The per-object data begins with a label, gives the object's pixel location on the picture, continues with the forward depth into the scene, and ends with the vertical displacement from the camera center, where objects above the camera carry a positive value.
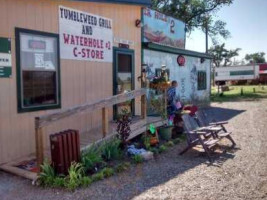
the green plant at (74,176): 3.71 -1.60
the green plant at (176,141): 6.39 -1.64
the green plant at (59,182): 3.76 -1.67
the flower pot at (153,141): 5.92 -1.52
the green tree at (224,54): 57.09 +8.28
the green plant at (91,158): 4.26 -1.46
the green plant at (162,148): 5.62 -1.65
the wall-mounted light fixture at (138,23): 7.38 +2.13
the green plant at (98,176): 4.00 -1.68
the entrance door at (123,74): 6.72 +0.36
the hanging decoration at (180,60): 10.12 +1.17
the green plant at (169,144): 6.09 -1.64
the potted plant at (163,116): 6.61 -0.96
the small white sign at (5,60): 4.34 +0.52
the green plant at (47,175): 3.81 -1.57
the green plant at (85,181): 3.80 -1.68
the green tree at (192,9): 20.93 +7.40
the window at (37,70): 4.62 +0.35
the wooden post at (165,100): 6.76 -0.46
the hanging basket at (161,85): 6.81 +0.00
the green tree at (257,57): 76.79 +10.64
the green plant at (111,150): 4.89 -1.46
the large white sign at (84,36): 5.38 +1.33
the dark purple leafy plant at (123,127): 5.29 -1.01
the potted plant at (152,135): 5.94 -1.41
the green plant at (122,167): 4.43 -1.68
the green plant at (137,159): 4.86 -1.64
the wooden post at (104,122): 5.04 -0.85
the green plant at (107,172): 4.19 -1.67
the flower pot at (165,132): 6.60 -1.42
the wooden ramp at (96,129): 3.92 -1.07
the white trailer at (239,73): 33.84 +1.89
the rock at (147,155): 5.00 -1.62
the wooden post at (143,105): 6.23 -0.56
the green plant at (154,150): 5.49 -1.64
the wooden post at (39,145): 3.87 -1.06
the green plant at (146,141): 5.68 -1.48
